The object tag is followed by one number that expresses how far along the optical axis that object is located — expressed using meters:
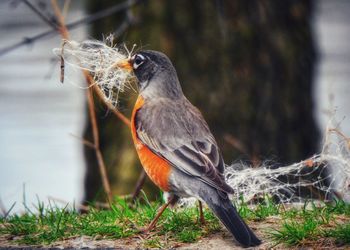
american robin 9.37
